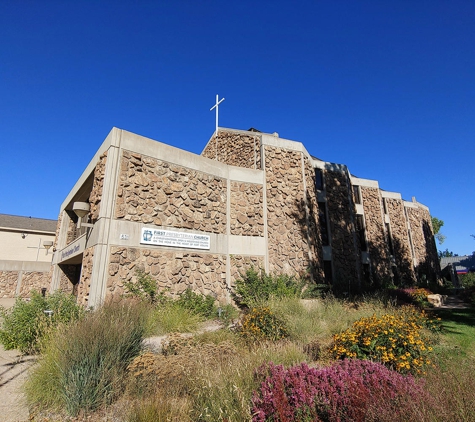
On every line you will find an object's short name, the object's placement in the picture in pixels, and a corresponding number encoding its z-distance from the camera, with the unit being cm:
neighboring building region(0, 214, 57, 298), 2388
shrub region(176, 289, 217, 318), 1049
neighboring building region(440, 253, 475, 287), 2888
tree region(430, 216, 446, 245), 4814
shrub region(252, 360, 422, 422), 298
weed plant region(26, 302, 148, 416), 415
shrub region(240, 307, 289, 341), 663
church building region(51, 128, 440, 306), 1043
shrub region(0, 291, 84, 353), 739
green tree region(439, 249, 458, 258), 10162
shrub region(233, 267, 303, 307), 1191
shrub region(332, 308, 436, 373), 466
